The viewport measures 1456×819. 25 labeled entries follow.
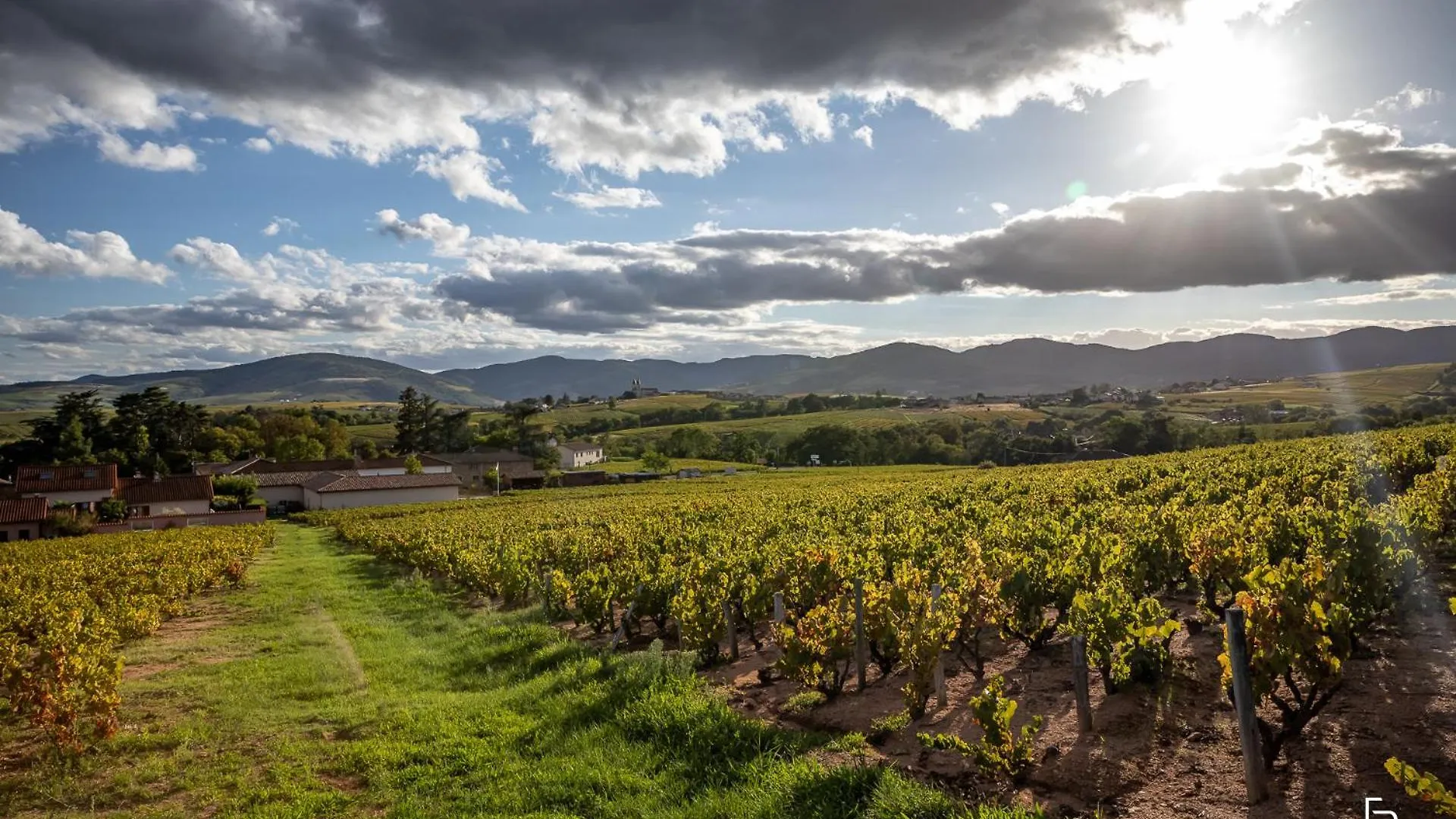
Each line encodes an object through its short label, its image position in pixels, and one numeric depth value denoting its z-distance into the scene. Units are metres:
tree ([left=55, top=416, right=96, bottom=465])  76.19
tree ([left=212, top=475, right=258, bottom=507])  69.62
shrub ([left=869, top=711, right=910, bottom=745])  7.98
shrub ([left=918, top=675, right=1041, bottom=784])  6.35
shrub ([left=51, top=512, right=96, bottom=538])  50.16
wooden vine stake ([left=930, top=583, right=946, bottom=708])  8.44
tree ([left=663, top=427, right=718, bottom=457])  126.00
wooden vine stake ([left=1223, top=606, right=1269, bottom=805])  5.64
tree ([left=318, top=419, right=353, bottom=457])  114.00
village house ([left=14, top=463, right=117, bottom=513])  60.16
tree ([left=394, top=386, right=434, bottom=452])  120.19
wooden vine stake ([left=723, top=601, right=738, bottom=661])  11.59
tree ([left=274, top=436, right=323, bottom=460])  105.38
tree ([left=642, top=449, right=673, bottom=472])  97.19
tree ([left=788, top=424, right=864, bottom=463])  110.81
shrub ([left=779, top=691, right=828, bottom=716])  9.19
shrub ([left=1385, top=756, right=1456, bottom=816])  4.12
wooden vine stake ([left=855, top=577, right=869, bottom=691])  9.52
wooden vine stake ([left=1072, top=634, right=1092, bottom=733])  7.11
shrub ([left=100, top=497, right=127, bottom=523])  58.72
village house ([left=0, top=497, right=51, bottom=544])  49.81
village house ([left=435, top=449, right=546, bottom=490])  93.81
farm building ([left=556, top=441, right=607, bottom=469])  112.56
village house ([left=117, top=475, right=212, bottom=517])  60.41
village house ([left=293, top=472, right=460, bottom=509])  68.50
